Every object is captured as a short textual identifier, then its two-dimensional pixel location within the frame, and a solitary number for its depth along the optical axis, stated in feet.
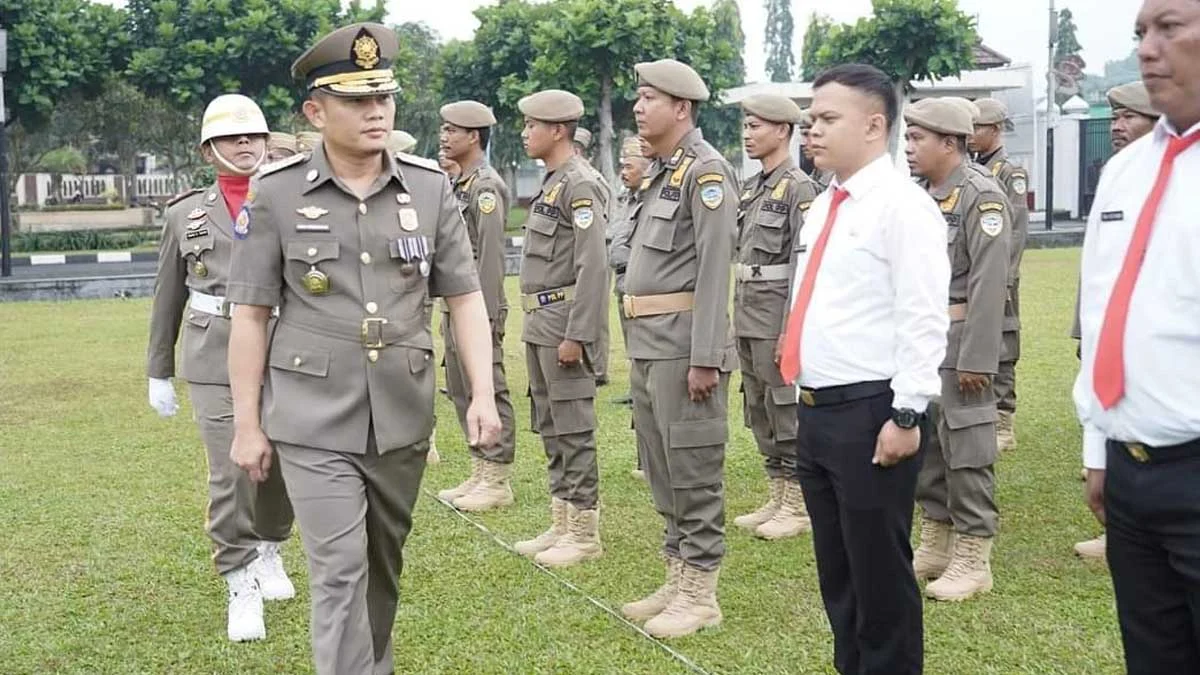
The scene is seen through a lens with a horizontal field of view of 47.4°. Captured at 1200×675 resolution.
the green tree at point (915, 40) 83.51
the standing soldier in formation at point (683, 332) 15.29
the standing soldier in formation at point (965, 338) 16.40
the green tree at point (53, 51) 80.23
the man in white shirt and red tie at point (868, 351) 11.19
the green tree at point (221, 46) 84.84
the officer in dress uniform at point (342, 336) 11.89
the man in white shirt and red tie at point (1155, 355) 8.52
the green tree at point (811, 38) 152.15
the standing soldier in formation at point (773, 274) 20.54
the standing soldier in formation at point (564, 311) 18.99
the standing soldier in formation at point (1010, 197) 24.45
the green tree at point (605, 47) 84.12
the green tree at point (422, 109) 135.13
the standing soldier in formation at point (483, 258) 22.04
